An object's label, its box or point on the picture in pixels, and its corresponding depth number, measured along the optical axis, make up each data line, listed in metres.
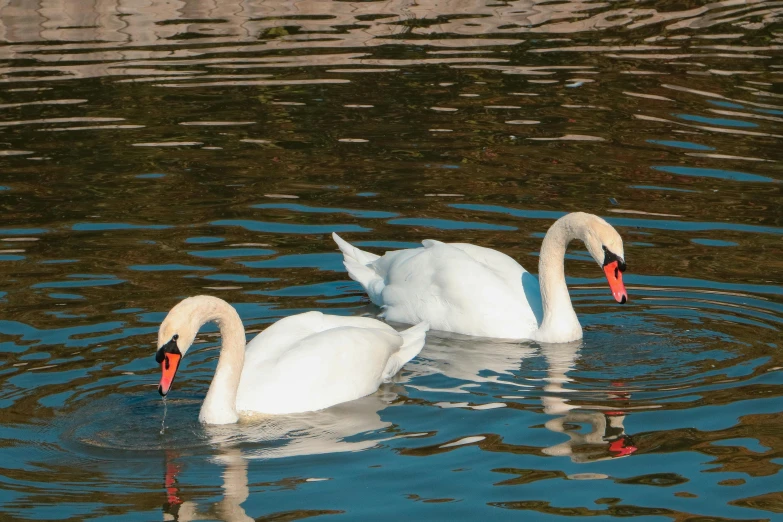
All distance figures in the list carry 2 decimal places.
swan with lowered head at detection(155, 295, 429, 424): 16.22
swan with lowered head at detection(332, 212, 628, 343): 20.16
